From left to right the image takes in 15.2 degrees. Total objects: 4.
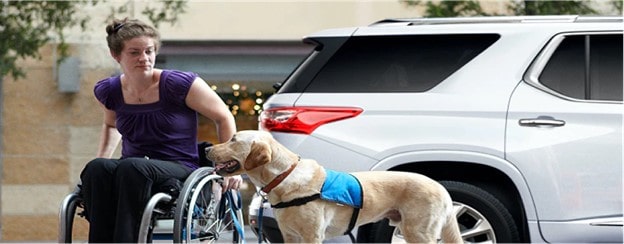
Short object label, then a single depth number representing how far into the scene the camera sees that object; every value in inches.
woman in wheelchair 416.8
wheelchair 399.7
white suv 469.4
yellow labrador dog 373.2
